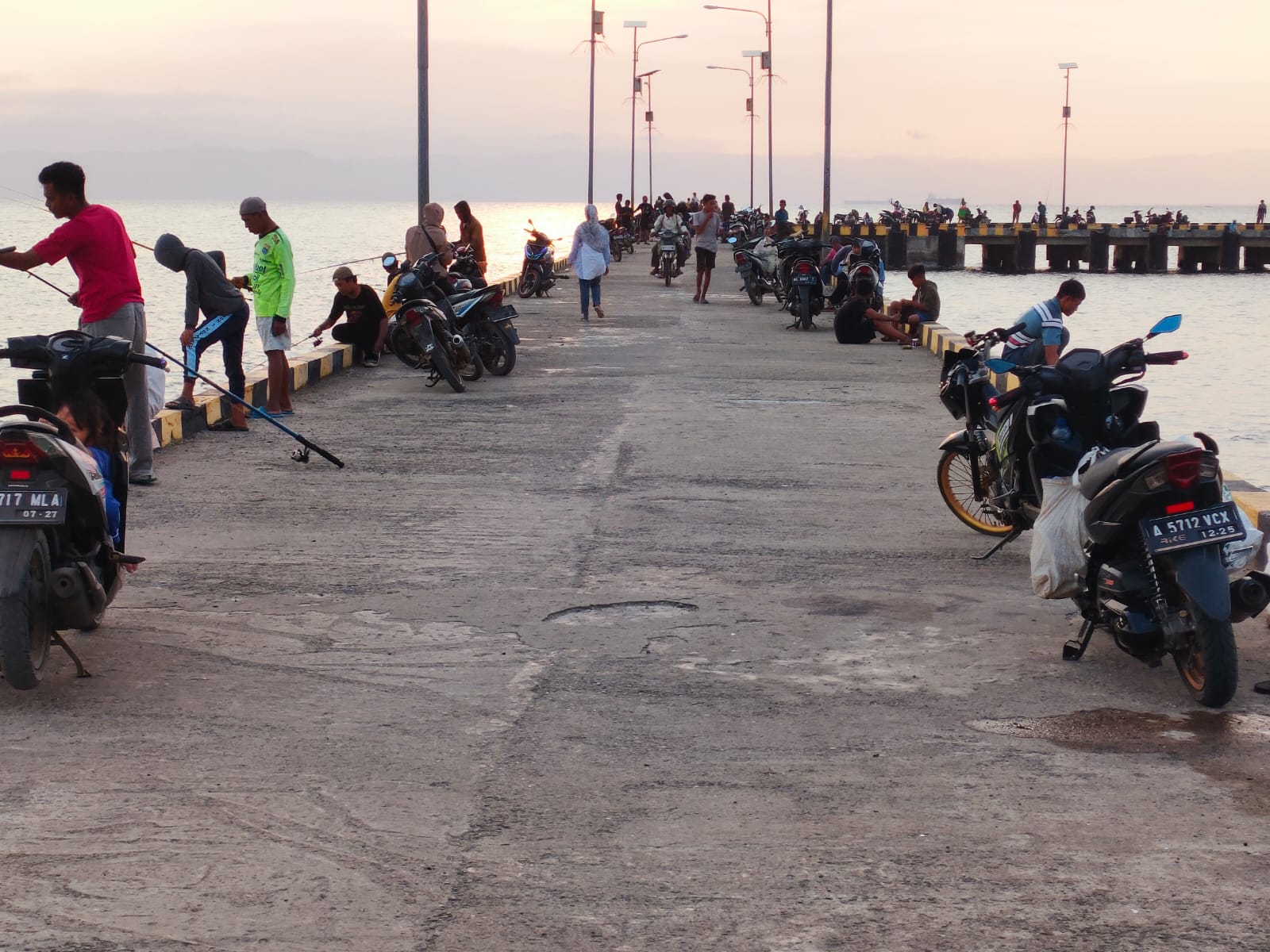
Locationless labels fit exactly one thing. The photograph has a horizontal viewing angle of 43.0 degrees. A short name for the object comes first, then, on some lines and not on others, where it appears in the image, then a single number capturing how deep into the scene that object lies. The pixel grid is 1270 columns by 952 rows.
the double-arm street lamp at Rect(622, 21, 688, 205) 68.62
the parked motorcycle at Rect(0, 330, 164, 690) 5.29
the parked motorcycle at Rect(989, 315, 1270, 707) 5.39
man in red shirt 8.33
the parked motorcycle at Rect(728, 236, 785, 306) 27.42
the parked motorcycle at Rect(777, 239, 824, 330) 22.66
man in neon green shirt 12.27
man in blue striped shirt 8.21
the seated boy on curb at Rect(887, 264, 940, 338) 20.95
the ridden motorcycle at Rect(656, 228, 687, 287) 33.81
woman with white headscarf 22.56
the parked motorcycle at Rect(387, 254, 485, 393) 14.66
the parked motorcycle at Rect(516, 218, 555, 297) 29.62
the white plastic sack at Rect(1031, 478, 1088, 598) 6.12
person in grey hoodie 11.54
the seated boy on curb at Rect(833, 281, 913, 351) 20.56
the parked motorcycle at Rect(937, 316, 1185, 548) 6.55
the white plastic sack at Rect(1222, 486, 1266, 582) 5.64
